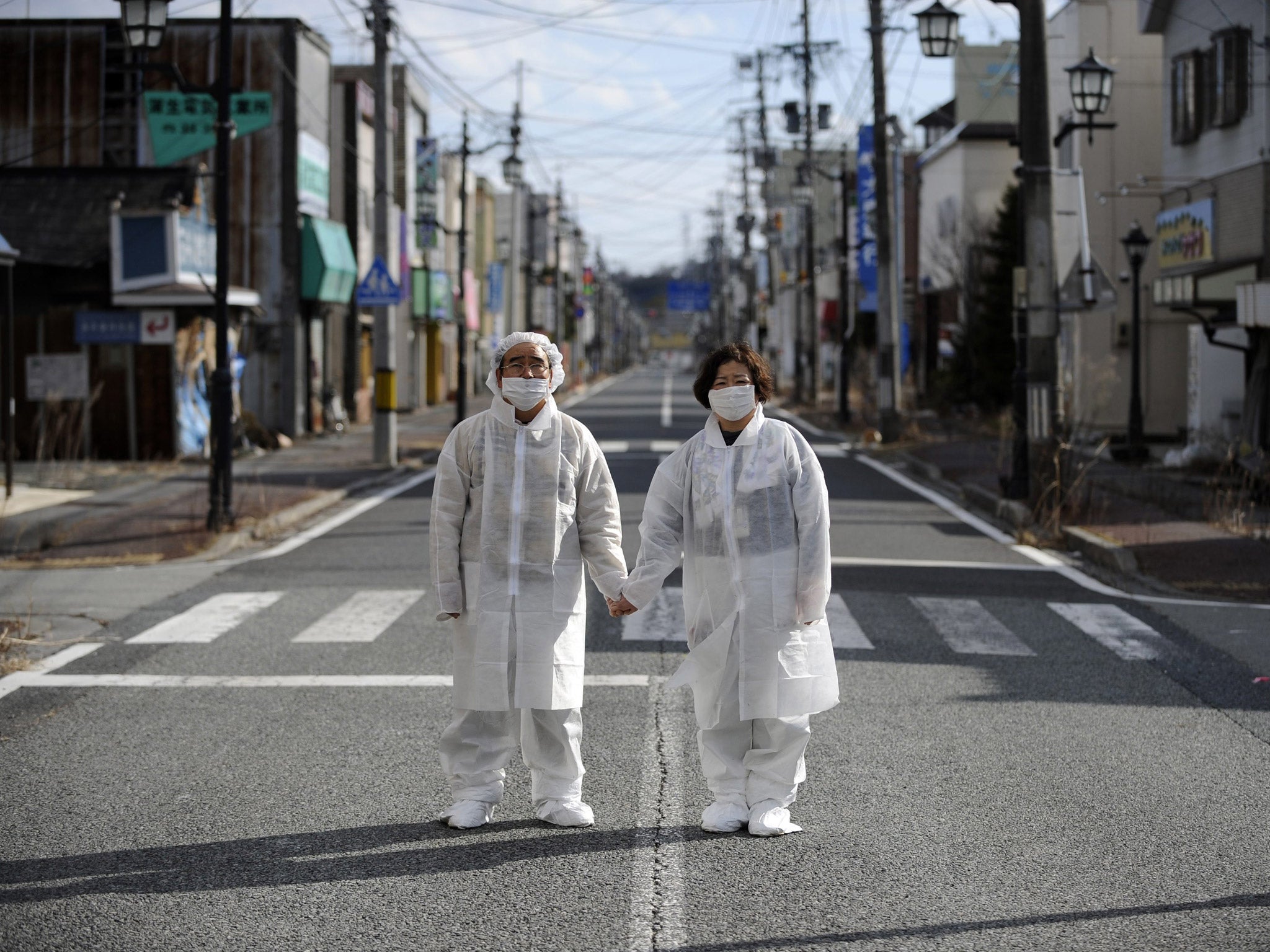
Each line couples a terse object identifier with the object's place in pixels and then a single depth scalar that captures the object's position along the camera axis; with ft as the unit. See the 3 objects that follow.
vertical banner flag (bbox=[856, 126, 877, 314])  130.41
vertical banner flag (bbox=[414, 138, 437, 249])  140.67
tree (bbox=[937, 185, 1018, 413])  119.24
